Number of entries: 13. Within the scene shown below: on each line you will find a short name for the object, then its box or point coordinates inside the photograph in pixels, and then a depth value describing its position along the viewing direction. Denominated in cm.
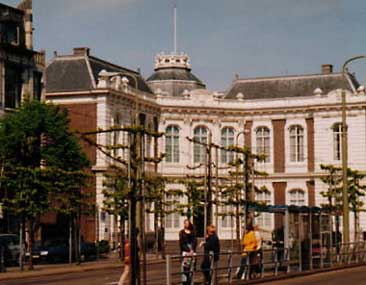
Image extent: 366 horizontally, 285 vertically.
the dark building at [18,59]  6084
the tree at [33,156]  5162
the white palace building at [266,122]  8888
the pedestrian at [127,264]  2862
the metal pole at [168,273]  2774
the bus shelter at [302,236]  3950
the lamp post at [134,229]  2573
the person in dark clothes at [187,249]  2880
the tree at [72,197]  5391
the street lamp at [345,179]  4728
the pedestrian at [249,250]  3353
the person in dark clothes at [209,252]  3011
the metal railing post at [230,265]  3189
